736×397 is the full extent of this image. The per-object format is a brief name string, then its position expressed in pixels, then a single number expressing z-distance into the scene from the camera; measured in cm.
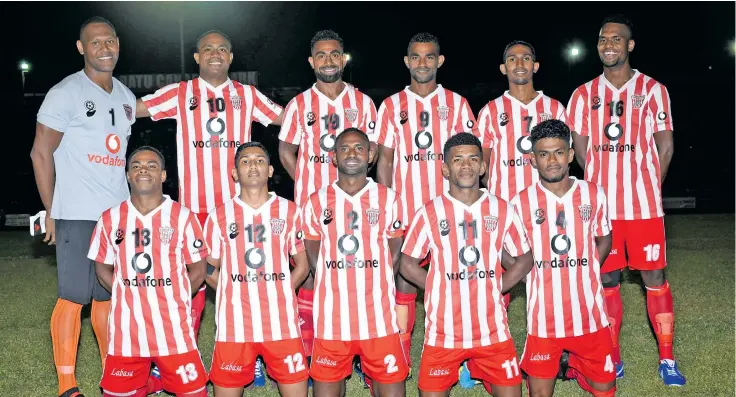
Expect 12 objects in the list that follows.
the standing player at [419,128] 429
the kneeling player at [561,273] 347
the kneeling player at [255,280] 335
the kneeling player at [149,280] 336
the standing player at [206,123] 423
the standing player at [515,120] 425
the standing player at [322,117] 424
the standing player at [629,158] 424
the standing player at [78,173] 377
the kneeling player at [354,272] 338
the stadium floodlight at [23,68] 2447
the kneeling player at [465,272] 330
